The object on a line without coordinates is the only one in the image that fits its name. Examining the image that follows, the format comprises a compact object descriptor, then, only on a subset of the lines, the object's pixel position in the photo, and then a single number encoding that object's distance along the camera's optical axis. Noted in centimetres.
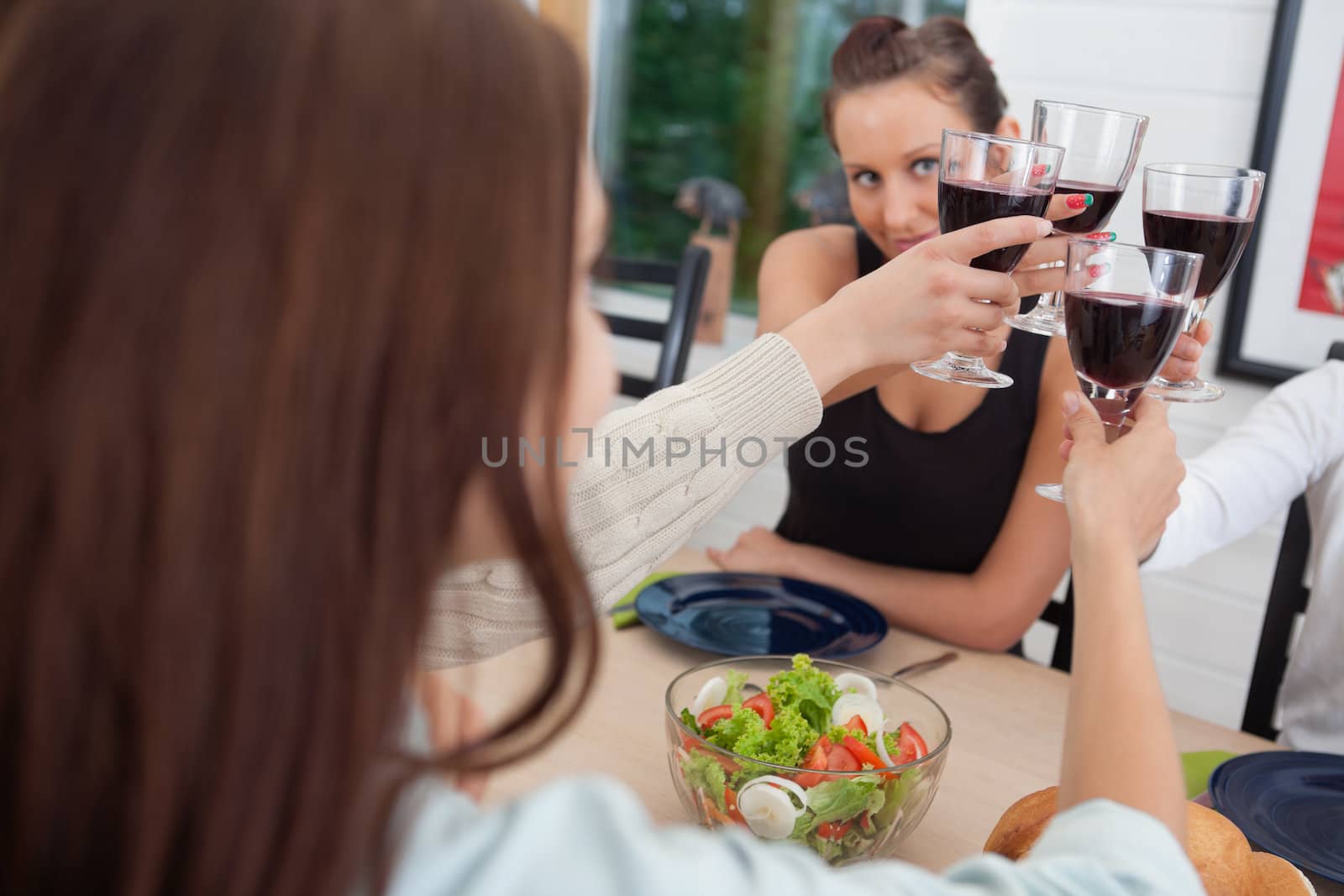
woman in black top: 169
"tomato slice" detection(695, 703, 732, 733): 102
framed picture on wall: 204
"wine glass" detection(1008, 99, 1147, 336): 100
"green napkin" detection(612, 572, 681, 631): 145
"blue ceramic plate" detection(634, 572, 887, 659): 139
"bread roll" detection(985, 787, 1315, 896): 82
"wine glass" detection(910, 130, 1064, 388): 98
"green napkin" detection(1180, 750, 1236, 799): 112
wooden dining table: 108
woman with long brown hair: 47
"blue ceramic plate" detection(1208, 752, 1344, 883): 95
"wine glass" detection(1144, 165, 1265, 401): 99
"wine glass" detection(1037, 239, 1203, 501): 89
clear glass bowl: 88
